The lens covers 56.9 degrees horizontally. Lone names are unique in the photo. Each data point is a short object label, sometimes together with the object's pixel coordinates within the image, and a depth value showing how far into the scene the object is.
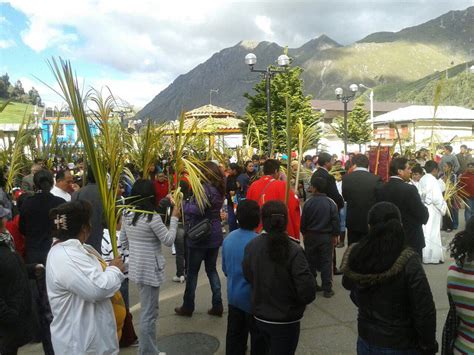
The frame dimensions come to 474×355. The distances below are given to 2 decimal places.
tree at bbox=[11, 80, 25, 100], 93.01
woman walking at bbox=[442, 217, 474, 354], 2.51
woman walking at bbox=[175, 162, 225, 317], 5.27
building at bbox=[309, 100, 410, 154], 33.64
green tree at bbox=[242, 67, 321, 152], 24.69
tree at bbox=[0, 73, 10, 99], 90.79
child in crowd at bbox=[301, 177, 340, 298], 6.00
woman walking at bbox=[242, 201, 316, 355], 3.02
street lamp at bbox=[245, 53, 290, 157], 13.68
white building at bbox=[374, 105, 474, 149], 26.86
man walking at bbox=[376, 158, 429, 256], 5.49
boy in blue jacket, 3.58
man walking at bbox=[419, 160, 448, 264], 7.53
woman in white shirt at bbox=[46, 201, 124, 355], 2.61
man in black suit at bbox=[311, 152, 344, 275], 6.61
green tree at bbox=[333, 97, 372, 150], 43.94
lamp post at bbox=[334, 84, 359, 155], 20.19
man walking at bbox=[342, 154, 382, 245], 6.12
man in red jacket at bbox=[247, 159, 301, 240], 5.21
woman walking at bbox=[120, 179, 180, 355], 4.09
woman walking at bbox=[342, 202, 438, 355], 2.53
